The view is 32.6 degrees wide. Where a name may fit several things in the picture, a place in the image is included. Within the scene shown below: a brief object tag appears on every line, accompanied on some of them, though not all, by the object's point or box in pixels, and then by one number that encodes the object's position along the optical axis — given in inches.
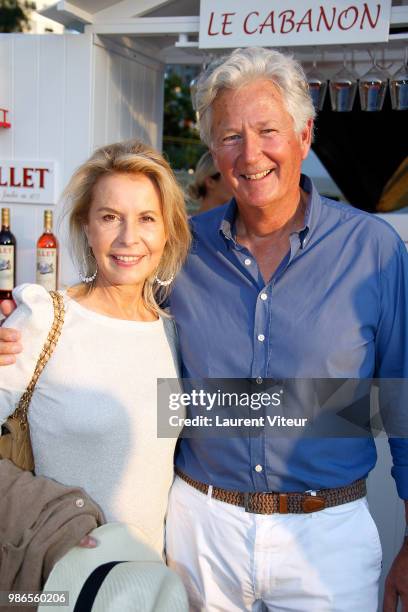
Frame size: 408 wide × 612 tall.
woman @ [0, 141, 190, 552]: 66.2
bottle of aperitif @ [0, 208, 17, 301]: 141.1
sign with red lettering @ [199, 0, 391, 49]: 117.9
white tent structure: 133.3
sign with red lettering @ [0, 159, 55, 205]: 143.0
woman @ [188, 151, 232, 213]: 167.0
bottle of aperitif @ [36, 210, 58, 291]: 139.6
